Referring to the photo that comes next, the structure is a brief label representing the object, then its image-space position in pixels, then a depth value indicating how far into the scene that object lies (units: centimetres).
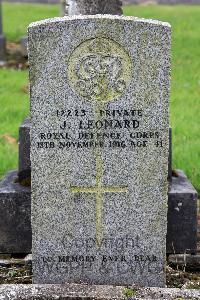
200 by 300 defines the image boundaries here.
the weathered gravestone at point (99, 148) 431
